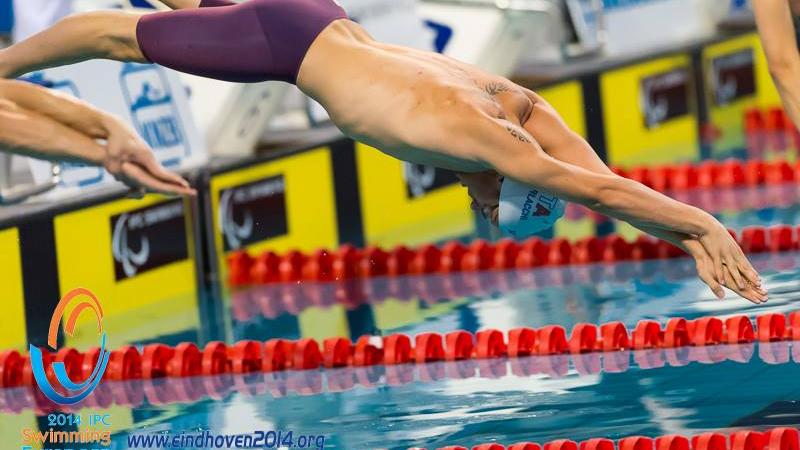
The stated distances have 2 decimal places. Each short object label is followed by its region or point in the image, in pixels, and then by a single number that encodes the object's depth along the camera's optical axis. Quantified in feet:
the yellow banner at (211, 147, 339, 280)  69.41
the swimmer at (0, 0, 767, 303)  36.73
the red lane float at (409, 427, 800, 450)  37.04
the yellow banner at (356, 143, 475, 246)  75.81
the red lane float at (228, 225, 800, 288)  64.59
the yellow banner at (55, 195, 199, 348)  60.90
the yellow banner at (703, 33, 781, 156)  100.22
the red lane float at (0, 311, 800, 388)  49.39
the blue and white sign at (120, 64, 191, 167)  65.92
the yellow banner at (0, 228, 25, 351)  58.13
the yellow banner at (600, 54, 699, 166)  91.25
